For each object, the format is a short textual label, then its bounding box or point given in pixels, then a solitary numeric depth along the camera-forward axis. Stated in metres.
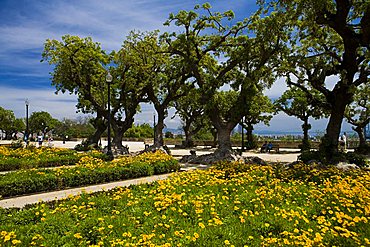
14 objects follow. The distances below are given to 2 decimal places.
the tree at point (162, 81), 20.64
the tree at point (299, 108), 26.61
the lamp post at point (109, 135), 15.23
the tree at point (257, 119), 26.50
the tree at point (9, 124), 61.61
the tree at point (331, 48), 12.82
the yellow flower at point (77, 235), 3.77
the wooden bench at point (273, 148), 27.18
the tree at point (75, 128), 61.11
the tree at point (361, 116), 23.56
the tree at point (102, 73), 21.10
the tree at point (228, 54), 16.20
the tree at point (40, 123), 68.31
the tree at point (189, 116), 32.31
